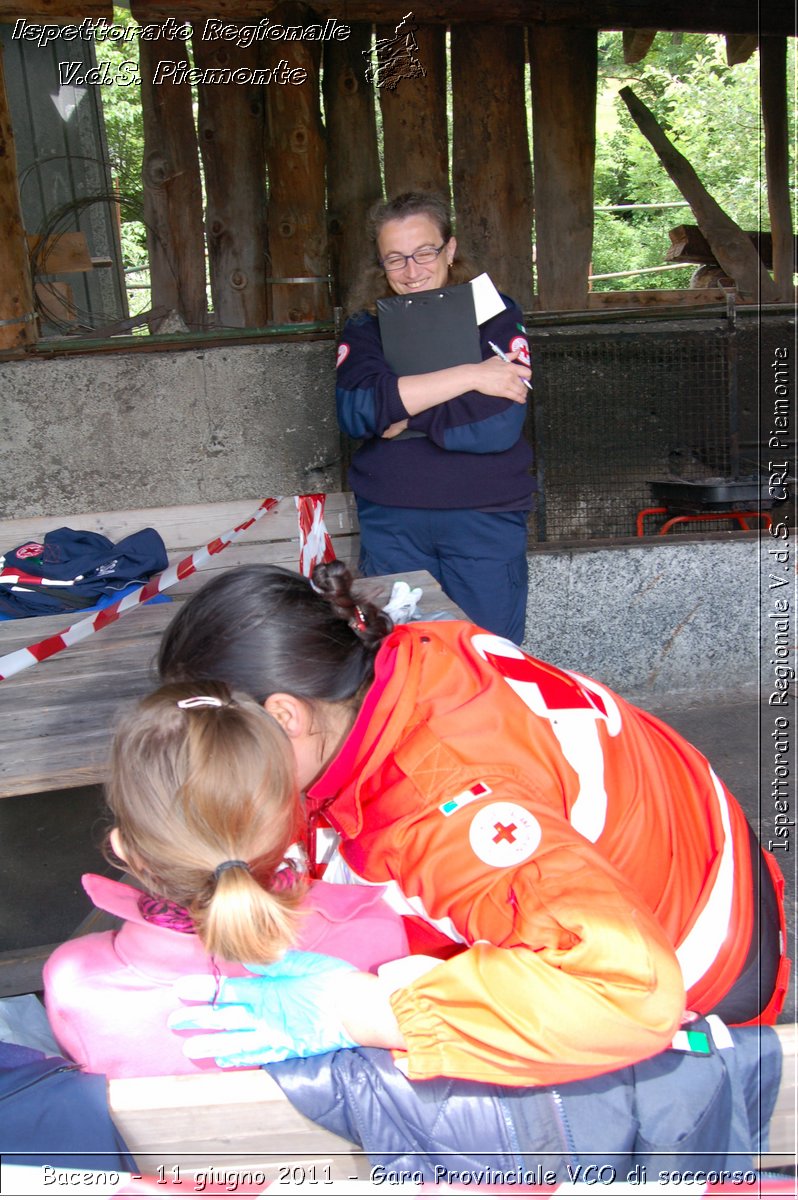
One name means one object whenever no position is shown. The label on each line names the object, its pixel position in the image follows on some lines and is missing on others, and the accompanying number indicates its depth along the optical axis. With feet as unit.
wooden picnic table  6.64
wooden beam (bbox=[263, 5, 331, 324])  14.82
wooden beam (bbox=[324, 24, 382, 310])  15.20
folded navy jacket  11.94
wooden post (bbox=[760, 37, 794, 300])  16.94
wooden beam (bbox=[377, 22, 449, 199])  15.19
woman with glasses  10.21
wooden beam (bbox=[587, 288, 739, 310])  17.11
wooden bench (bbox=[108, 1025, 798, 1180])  3.92
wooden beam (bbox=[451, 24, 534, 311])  15.44
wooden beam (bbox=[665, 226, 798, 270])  18.20
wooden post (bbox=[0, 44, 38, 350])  14.05
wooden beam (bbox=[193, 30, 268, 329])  15.06
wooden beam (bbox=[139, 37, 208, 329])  14.98
